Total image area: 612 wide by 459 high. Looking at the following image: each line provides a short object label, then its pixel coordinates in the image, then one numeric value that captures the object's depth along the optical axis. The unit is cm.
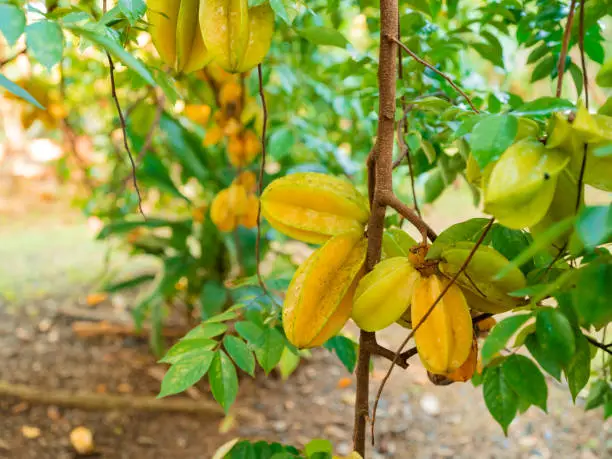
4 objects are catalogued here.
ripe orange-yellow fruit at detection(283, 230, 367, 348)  71
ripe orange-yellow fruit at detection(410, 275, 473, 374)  65
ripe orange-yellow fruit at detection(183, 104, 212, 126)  190
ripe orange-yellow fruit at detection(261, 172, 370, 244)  75
